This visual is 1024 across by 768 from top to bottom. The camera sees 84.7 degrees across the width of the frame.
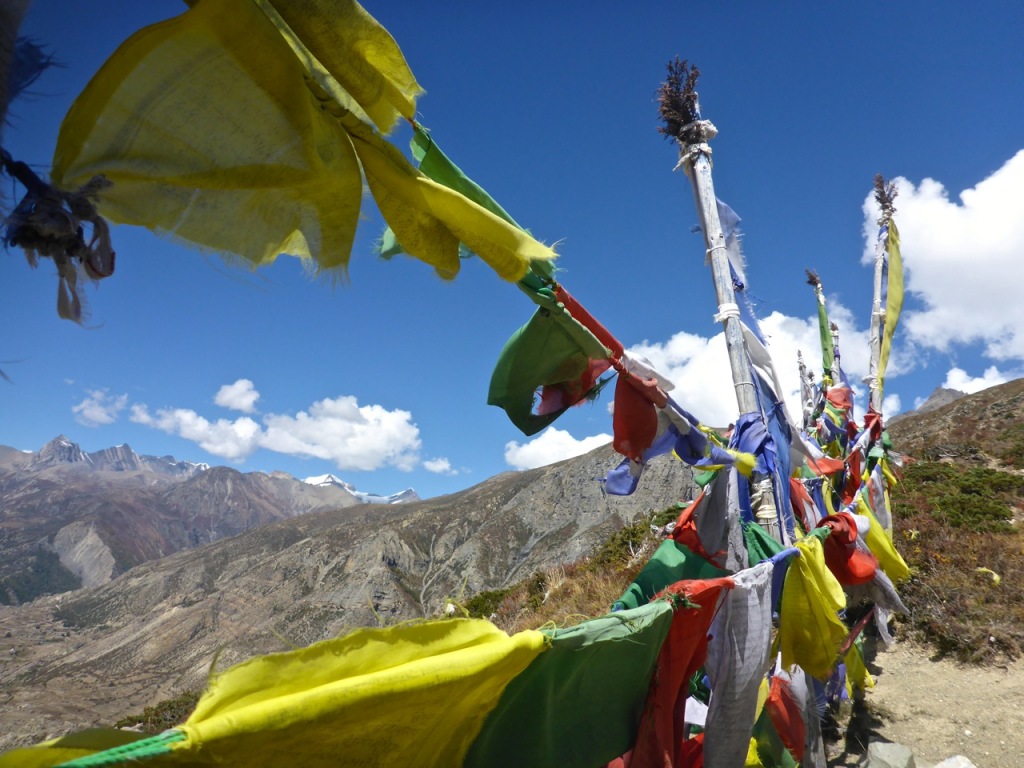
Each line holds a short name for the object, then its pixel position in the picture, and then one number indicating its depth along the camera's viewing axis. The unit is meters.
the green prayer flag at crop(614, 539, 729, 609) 3.91
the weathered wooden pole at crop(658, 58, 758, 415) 3.82
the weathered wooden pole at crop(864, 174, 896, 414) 8.52
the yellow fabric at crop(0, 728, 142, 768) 1.11
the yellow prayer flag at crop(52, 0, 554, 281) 1.62
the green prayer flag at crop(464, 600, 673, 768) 1.93
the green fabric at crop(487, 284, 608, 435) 3.14
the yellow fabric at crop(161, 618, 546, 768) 1.18
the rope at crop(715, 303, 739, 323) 3.77
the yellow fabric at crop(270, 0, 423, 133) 1.78
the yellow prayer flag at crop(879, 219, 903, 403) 8.48
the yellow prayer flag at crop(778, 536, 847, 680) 3.15
